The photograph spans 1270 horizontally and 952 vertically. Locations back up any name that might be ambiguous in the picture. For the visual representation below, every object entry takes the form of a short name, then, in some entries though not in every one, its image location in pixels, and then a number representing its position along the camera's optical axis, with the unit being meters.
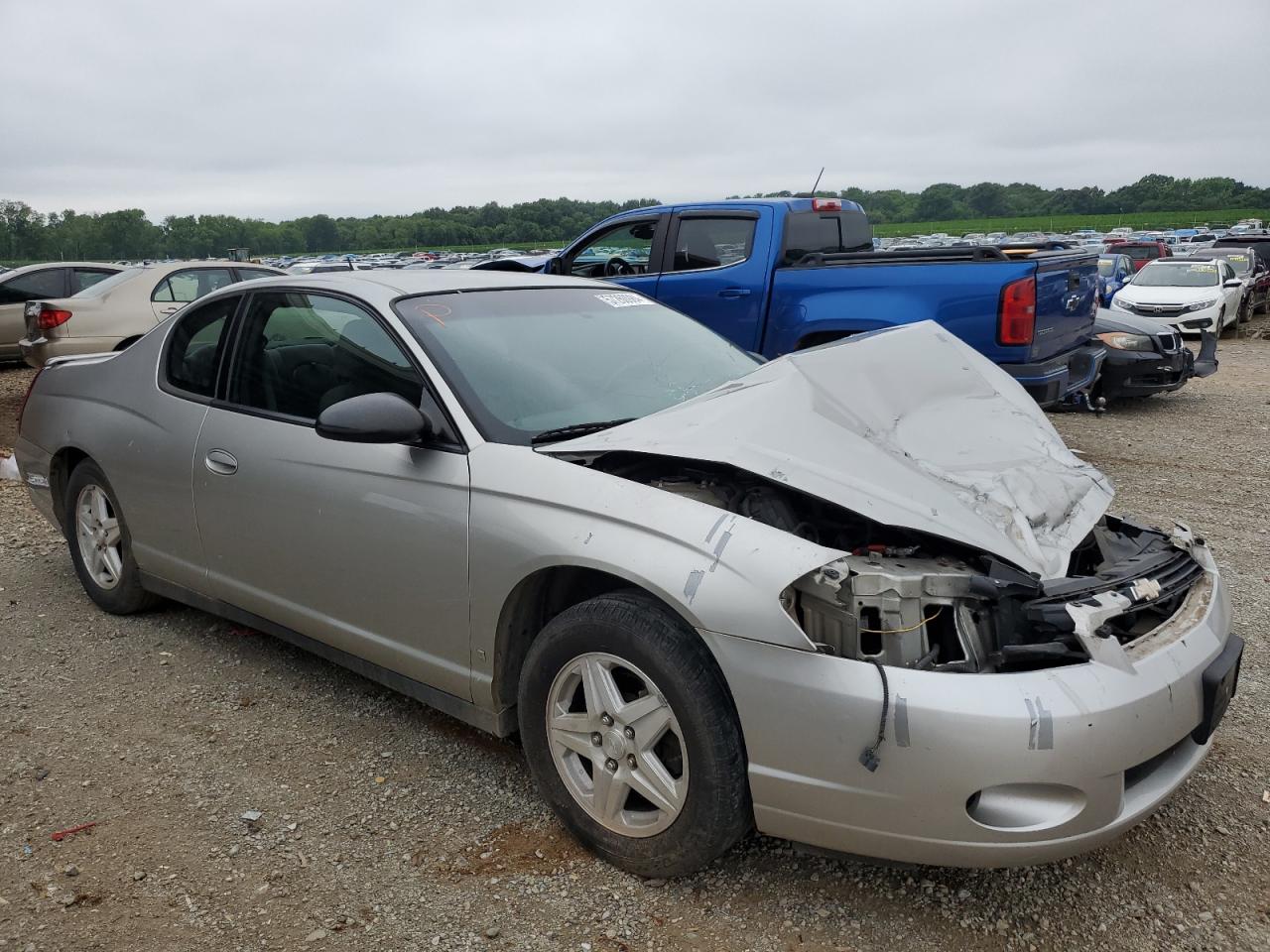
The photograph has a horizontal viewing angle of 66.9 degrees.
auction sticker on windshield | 3.83
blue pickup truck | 6.20
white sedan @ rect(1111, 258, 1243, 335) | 15.86
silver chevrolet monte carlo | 2.18
